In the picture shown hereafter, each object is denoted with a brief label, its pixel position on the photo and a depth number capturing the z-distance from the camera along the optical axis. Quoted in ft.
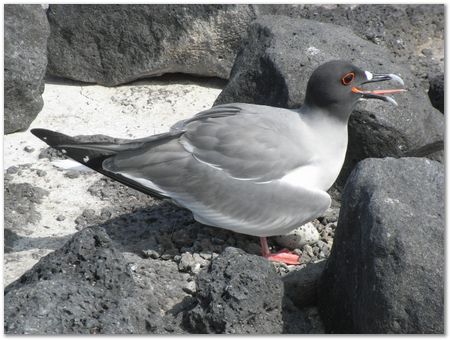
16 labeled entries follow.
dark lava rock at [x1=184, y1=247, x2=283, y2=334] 33.53
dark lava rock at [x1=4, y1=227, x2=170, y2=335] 31.63
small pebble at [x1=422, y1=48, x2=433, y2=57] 59.41
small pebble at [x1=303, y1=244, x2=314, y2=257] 42.32
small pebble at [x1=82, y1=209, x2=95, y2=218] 44.78
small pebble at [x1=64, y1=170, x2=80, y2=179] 48.14
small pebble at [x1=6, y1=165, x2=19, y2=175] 47.73
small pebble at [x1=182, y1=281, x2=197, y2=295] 37.99
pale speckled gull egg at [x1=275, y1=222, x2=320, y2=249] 42.68
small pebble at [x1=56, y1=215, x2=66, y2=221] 44.59
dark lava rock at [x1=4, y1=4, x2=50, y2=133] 50.62
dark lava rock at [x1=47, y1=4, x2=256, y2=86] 55.21
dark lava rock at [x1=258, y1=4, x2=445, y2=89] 58.03
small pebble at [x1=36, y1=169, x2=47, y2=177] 47.74
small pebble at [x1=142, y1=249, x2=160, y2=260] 41.01
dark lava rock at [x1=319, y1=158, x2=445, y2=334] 32.42
